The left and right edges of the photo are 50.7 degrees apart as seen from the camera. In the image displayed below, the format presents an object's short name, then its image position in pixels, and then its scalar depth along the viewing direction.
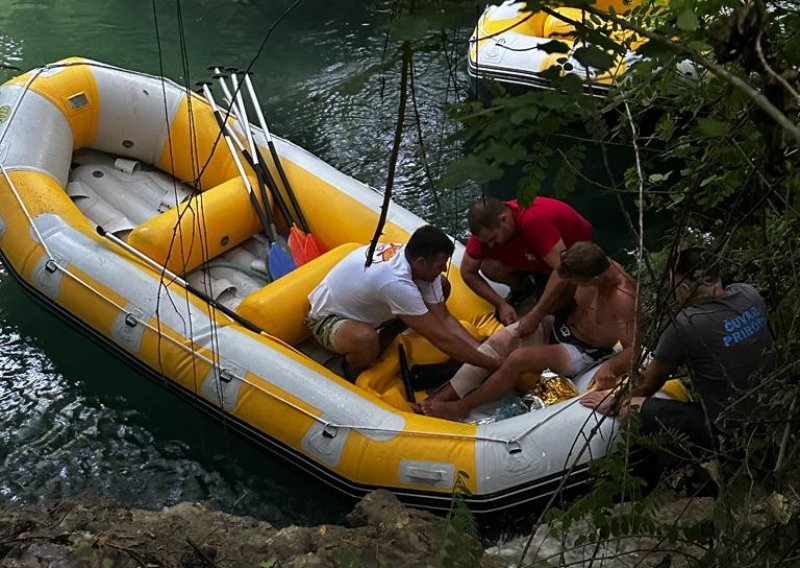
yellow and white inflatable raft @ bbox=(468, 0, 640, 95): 5.45
